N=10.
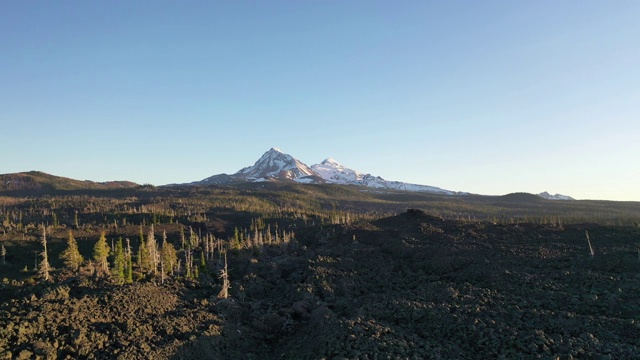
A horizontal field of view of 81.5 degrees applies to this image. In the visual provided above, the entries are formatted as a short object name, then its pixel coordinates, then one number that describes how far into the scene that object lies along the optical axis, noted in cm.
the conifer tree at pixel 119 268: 4830
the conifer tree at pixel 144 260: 5975
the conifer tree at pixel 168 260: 5813
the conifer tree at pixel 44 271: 5166
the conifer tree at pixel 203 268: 6112
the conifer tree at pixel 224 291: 4572
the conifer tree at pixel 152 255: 5759
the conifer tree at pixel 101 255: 5922
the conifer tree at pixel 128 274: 5054
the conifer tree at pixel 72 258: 6112
